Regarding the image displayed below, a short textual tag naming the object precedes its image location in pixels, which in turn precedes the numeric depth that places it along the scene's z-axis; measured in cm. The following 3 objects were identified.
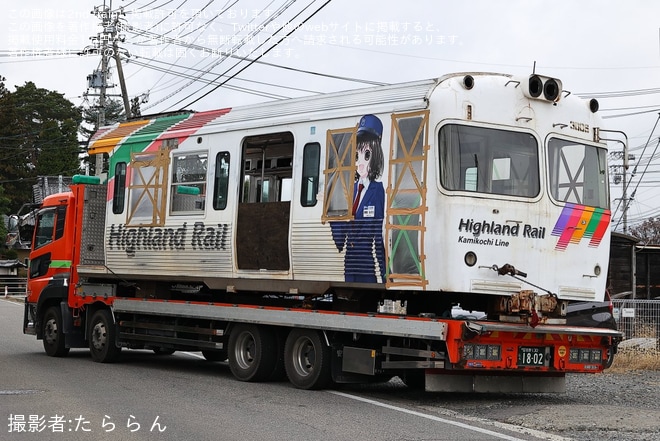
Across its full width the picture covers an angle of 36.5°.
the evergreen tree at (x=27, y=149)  7875
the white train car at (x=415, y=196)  1138
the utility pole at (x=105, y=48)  3621
